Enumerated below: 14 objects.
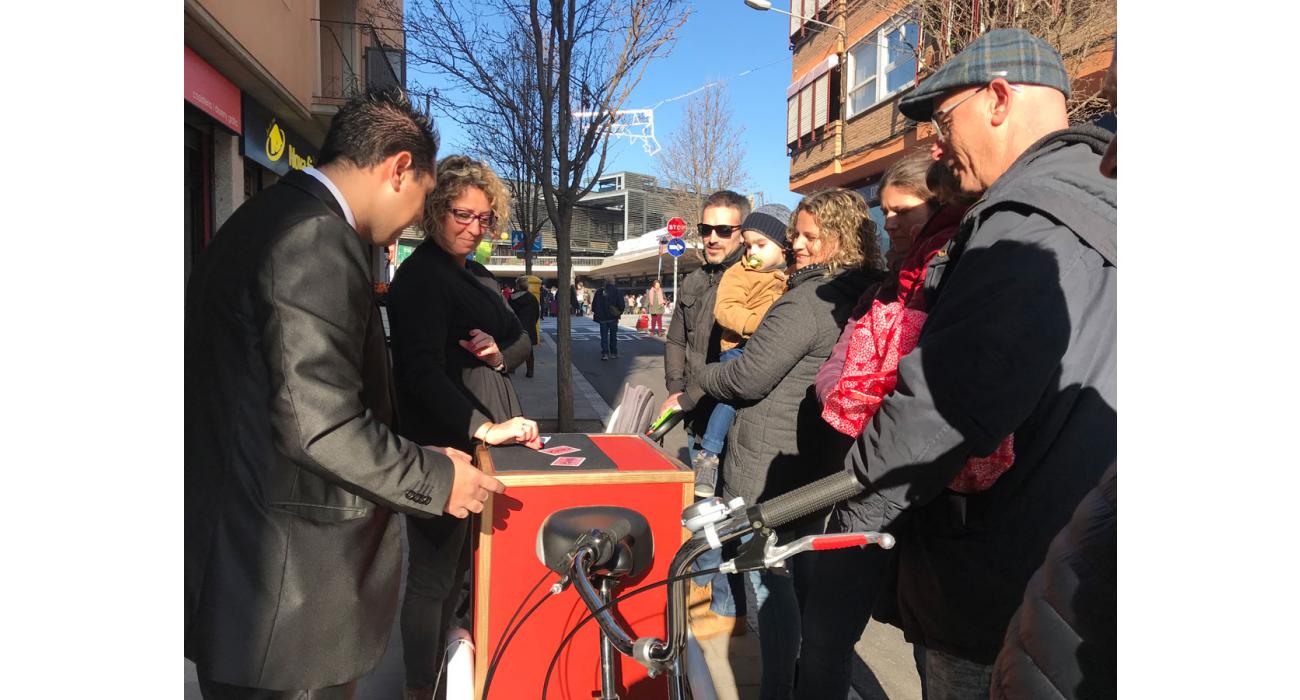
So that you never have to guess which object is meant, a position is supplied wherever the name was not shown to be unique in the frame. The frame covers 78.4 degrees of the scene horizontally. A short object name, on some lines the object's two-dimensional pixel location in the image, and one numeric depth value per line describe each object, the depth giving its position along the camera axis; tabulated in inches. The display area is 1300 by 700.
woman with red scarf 73.8
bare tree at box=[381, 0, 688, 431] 314.3
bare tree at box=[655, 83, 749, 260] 1258.0
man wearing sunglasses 144.1
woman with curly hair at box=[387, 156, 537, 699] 101.7
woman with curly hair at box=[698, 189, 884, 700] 105.1
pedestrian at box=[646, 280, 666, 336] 1083.3
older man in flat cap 56.7
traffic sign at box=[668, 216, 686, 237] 898.7
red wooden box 79.8
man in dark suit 62.5
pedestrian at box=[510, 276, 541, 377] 383.6
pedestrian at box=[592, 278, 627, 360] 717.3
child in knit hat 131.3
